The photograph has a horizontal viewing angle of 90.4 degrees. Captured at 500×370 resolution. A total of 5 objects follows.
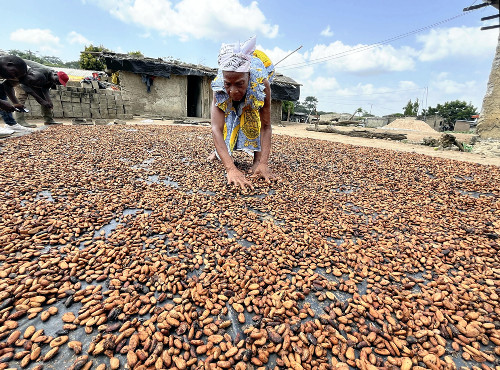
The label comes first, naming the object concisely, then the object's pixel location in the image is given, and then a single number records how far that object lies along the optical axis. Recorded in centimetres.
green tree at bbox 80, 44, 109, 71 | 1993
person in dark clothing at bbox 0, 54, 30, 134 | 475
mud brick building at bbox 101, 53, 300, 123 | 1051
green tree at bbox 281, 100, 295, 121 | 2008
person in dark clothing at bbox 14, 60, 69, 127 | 559
